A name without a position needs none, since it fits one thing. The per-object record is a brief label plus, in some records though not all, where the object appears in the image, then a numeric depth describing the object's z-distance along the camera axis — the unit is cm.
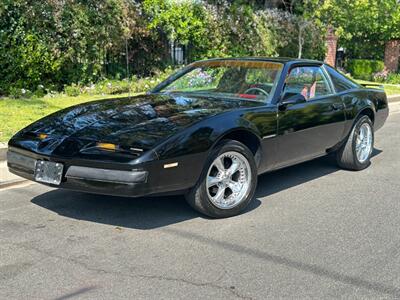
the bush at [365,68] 2309
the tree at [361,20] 1744
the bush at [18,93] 1121
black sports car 418
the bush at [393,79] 2183
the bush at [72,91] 1209
